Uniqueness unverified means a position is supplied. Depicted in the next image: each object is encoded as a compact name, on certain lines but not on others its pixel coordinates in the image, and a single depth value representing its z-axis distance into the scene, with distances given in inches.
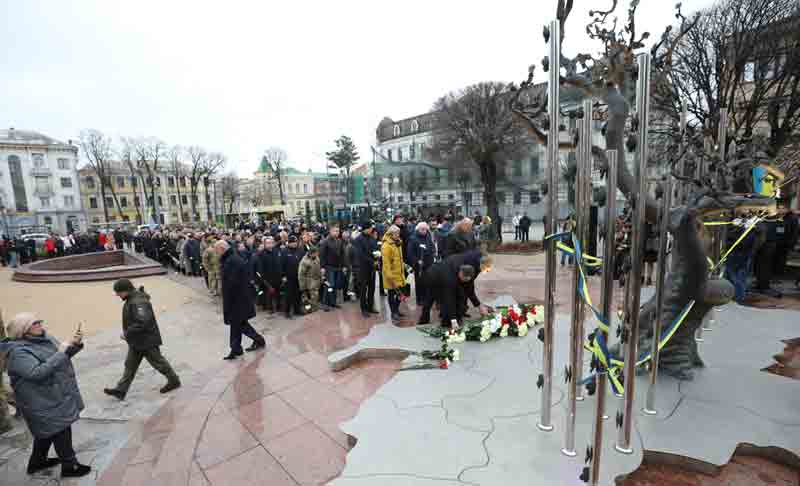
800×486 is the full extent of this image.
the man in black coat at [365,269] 324.8
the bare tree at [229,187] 2778.8
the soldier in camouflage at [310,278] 344.6
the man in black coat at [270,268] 344.8
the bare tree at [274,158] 2683.8
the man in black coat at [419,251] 361.7
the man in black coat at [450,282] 256.1
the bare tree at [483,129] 765.9
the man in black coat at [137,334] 197.5
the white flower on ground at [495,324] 232.4
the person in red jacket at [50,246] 950.4
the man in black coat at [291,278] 335.9
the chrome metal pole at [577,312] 106.0
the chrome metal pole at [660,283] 123.5
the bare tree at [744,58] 460.8
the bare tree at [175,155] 2378.2
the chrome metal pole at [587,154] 102.0
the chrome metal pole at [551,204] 109.8
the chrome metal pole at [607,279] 99.8
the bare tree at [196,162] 2210.3
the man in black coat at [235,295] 244.8
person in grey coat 134.8
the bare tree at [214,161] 2331.4
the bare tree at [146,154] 2076.8
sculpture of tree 118.6
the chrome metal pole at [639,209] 102.2
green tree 2153.1
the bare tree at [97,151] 1900.7
